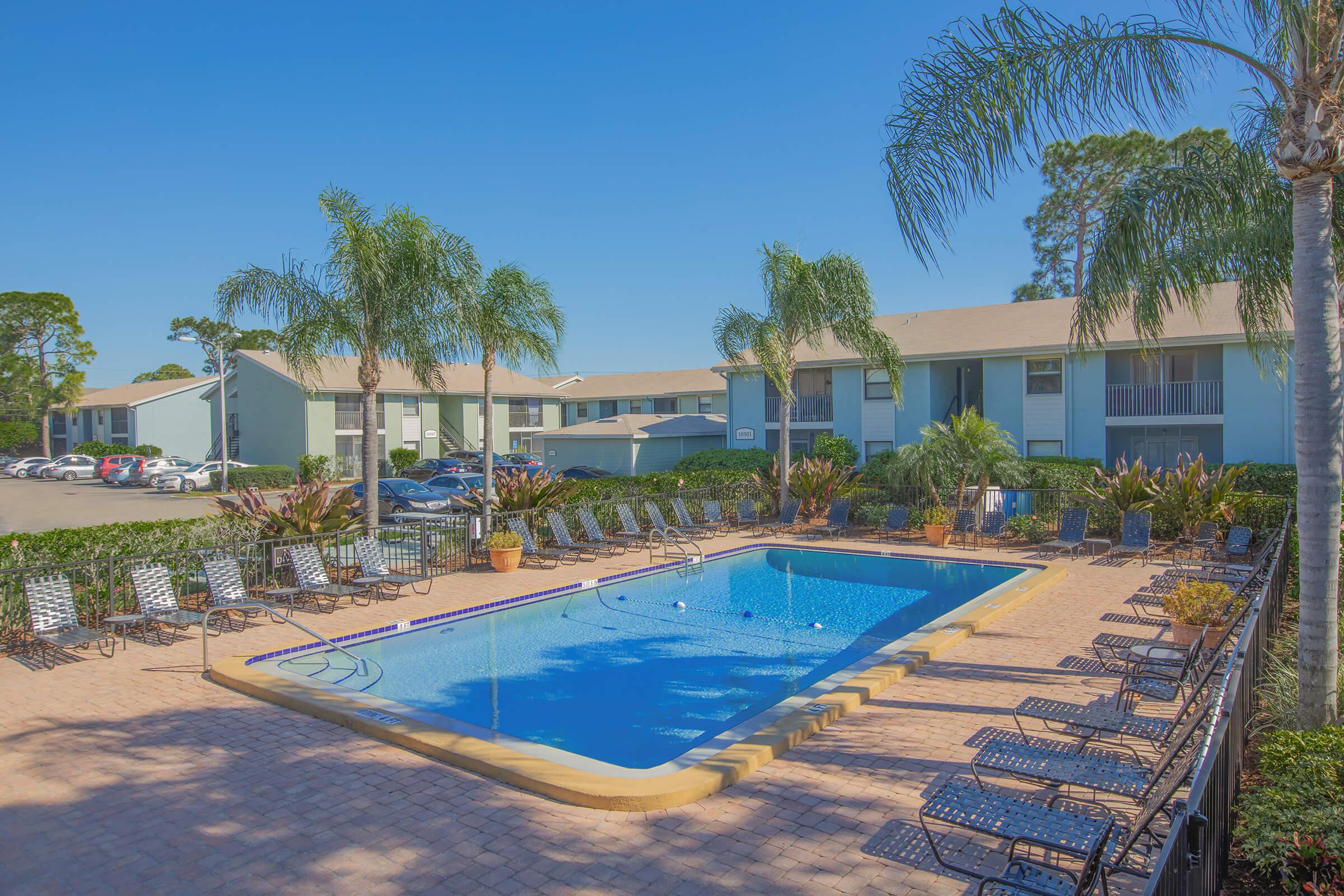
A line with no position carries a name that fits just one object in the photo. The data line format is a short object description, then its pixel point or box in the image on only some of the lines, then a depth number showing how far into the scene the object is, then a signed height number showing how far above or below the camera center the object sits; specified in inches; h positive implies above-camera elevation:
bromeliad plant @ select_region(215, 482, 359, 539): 550.3 -47.7
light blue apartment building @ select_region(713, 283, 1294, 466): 895.7 +56.6
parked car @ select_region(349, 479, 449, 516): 966.4 -69.5
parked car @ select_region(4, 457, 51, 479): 2027.6 -58.7
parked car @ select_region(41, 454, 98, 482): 1931.6 -56.6
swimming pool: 328.5 -116.9
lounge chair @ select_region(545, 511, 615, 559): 673.0 -80.8
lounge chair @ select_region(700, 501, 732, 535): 812.0 -75.2
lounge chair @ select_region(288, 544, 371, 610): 499.8 -86.2
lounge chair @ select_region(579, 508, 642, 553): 701.9 -81.6
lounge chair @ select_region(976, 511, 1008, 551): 713.6 -79.1
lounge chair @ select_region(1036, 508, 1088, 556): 657.6 -80.0
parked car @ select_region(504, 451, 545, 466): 1507.6 -35.5
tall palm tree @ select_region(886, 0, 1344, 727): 229.8 +93.9
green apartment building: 1619.1 +60.8
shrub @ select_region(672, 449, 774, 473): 1090.7 -29.8
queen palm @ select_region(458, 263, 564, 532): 800.3 +120.4
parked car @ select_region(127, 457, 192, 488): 1683.1 -52.3
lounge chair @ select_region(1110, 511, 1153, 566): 626.5 -78.4
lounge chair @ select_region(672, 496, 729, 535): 794.2 -78.1
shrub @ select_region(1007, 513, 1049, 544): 726.5 -84.1
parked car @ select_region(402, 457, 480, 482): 1382.9 -45.9
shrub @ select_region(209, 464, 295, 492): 1486.2 -63.0
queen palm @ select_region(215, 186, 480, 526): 646.5 +119.4
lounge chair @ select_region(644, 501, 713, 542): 741.3 -79.0
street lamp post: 1272.1 +23.5
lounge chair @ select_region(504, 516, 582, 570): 651.5 -89.7
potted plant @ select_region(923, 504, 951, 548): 723.4 -79.0
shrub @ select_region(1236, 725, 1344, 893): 160.1 -81.2
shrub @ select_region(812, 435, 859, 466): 1028.5 -16.0
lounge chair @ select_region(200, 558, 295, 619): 455.8 -79.7
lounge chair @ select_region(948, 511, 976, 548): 712.2 -76.5
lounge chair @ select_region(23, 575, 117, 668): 388.2 -83.9
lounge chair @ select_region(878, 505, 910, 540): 767.1 -77.8
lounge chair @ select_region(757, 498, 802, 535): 825.5 -82.5
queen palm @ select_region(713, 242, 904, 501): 804.6 +123.2
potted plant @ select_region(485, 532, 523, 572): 621.9 -84.6
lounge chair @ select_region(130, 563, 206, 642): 423.2 -82.7
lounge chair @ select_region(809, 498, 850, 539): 791.5 -79.1
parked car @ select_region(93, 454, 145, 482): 1787.6 -42.9
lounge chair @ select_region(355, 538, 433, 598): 524.4 -85.0
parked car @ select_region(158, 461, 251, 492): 1556.3 -67.9
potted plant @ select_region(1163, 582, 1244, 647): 363.6 -80.3
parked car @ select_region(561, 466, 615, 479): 1198.9 -49.6
